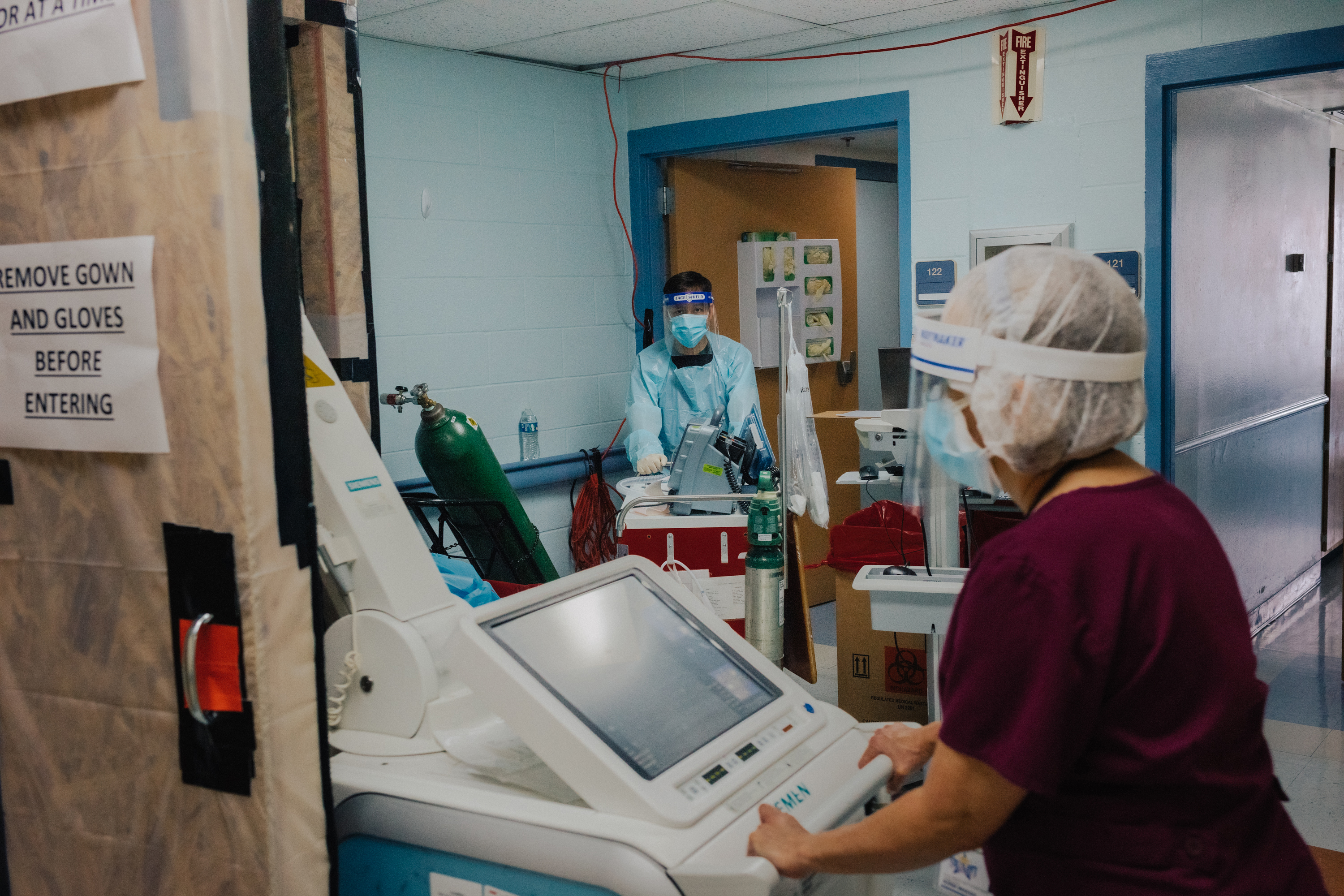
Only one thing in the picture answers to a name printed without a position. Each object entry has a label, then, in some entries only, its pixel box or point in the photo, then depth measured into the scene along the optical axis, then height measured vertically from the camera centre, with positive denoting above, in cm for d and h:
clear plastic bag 282 -28
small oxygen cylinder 212 -47
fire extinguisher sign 376 +85
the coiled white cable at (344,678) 152 -45
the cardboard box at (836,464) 477 -57
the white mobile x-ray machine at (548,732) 122 -49
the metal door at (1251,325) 395 -3
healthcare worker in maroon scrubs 97 -30
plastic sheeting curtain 120 -22
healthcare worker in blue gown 417 -16
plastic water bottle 435 -37
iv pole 242 -18
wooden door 479 +46
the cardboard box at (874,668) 327 -100
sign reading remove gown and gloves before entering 125 +1
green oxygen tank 310 -37
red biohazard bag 320 -62
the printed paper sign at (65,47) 122 +35
